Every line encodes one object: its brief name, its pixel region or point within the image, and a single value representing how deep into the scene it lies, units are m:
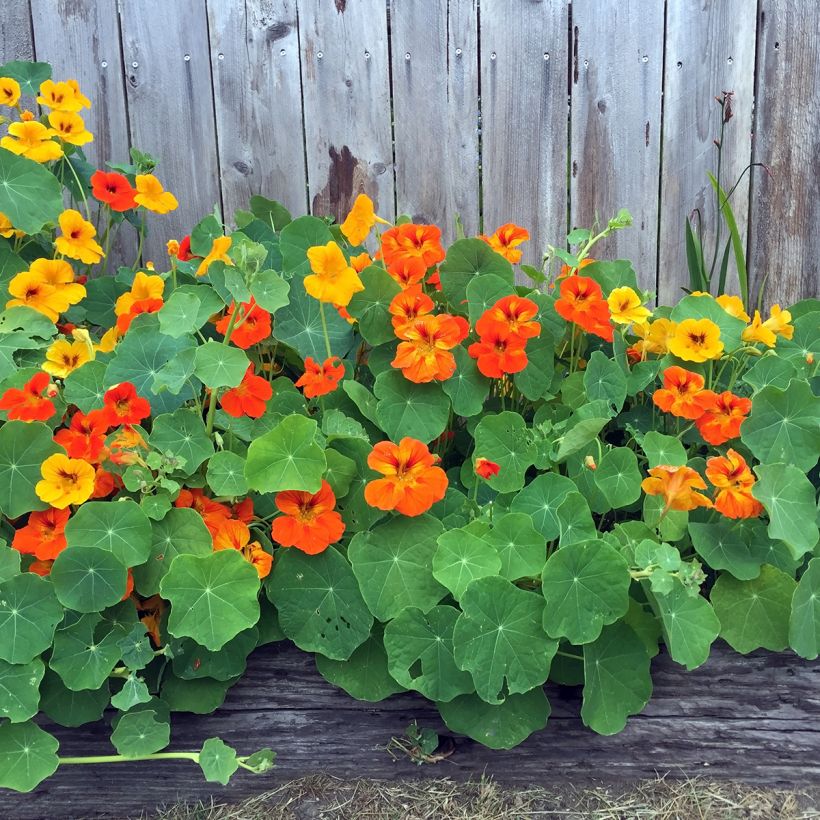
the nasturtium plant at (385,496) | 1.30
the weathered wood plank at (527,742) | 1.42
